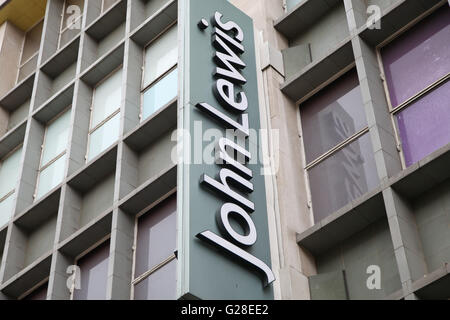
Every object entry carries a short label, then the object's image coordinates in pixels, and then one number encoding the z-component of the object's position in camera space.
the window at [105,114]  26.66
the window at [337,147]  18.89
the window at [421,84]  17.77
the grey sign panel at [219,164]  16.05
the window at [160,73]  25.50
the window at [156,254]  21.09
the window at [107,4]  31.91
